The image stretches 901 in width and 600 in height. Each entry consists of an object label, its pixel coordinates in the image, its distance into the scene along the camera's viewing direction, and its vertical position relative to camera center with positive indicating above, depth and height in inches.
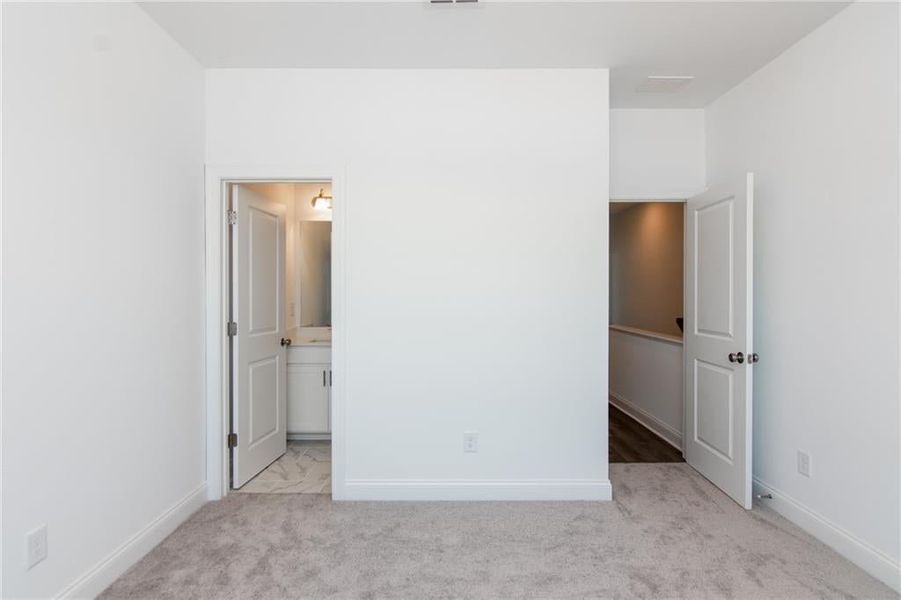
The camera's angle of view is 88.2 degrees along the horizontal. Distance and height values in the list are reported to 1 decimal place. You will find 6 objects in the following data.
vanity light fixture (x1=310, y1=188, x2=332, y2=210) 161.8 +32.2
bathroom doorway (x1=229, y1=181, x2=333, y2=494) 115.3 -13.2
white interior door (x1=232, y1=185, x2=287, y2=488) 114.9 -10.9
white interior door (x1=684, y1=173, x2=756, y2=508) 102.7 -10.5
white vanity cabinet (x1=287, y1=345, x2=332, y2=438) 148.3 -31.4
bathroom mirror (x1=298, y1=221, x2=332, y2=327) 164.2 +4.6
